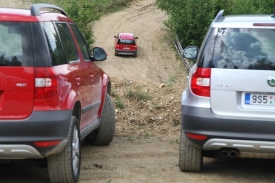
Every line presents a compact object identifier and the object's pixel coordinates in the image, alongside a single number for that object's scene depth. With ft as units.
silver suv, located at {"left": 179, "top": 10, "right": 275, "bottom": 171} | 40.50
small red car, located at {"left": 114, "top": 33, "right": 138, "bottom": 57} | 243.25
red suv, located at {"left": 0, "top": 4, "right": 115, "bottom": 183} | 36.57
